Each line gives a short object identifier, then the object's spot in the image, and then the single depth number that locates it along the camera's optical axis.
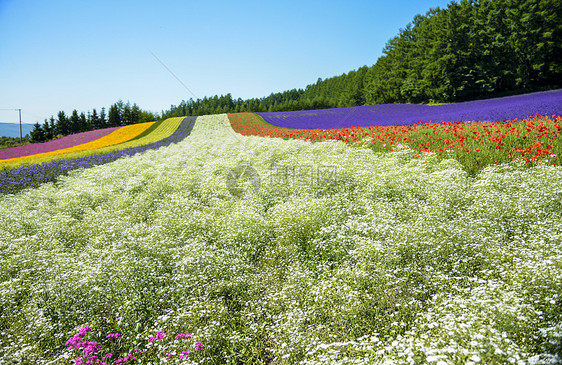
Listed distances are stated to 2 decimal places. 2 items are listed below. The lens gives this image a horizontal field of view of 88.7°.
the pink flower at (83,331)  4.00
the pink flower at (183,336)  3.75
